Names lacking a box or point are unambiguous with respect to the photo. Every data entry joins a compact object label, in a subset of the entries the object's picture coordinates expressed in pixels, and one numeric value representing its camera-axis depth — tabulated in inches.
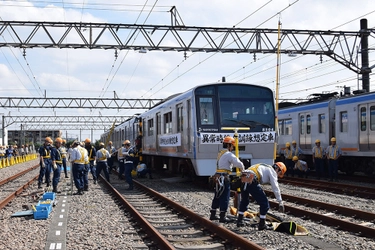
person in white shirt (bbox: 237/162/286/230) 323.6
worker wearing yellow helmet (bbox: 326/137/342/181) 687.1
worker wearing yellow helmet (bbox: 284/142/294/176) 829.2
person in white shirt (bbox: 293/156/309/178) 812.0
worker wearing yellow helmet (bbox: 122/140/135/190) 637.3
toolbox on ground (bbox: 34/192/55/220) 402.0
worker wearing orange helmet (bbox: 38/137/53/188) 611.5
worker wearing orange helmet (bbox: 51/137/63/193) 585.4
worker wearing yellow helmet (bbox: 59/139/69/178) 783.8
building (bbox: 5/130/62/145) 5135.8
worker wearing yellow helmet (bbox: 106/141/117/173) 1023.5
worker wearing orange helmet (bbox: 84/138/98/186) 696.9
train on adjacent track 700.7
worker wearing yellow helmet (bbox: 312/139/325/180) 757.9
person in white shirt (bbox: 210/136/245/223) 353.1
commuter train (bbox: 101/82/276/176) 580.1
